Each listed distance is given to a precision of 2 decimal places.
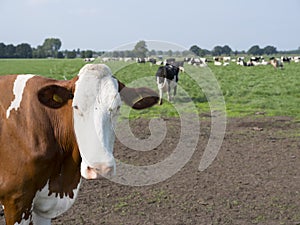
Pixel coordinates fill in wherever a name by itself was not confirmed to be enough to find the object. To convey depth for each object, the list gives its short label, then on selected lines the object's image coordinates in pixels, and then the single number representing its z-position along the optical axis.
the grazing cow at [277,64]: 43.19
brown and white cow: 3.03
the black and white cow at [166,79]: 15.56
